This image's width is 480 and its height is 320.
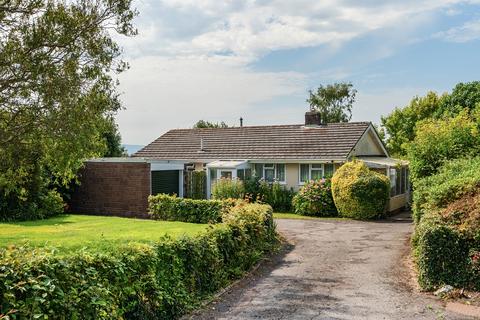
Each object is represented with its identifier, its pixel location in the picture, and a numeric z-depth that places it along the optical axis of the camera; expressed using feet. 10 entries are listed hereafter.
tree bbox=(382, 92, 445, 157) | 152.15
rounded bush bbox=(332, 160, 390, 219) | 75.51
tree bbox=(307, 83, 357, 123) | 187.62
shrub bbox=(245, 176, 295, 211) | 88.22
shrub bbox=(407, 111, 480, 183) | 63.31
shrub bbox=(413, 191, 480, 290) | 32.81
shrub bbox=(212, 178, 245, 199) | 85.71
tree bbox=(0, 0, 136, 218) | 35.45
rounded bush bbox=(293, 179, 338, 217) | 81.41
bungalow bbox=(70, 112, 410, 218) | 87.66
